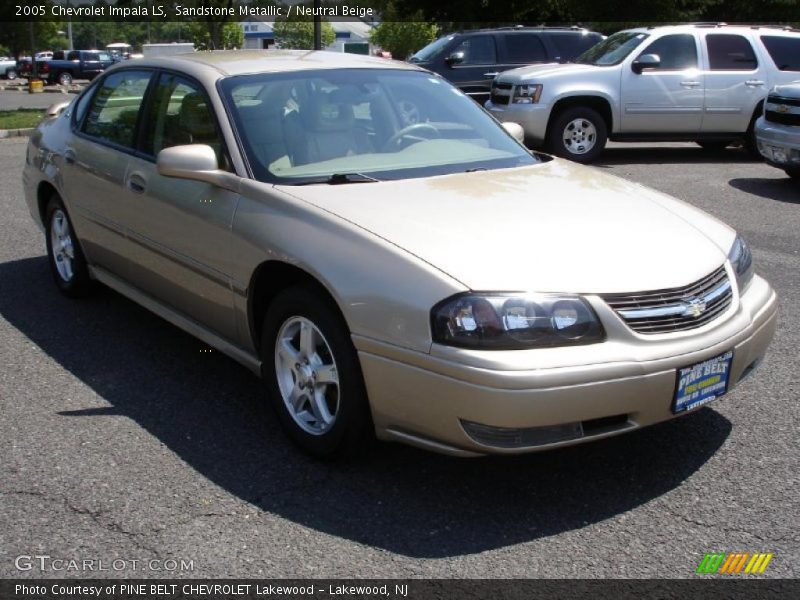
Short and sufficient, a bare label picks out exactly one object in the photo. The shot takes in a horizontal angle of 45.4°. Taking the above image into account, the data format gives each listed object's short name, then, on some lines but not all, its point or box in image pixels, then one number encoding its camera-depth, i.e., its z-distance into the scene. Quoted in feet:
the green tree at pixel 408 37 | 116.26
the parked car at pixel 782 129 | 33.91
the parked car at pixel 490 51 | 51.80
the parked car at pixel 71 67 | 129.59
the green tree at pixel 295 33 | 137.08
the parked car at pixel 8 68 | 148.25
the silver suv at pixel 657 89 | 41.96
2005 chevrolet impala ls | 10.85
